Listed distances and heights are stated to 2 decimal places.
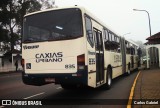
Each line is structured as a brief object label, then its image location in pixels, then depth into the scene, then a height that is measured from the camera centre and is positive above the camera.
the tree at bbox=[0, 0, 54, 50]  47.53 +9.45
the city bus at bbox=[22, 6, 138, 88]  9.98 +0.52
